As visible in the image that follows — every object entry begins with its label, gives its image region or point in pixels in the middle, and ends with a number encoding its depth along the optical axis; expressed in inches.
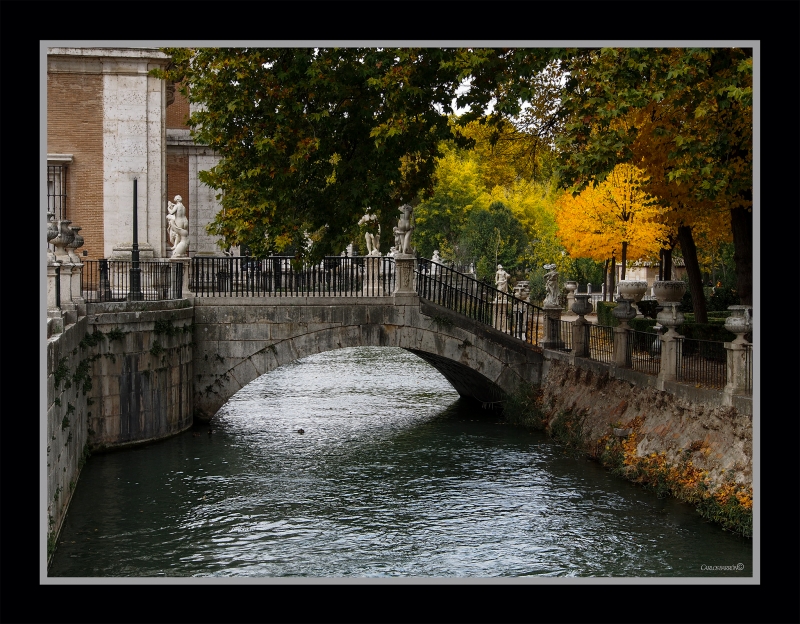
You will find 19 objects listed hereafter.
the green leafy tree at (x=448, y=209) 1907.0
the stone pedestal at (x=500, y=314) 872.8
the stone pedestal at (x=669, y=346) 615.2
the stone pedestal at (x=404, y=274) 815.7
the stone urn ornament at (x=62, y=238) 622.5
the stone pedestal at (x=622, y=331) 701.3
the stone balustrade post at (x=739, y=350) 529.7
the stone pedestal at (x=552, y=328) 844.0
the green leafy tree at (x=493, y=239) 1664.6
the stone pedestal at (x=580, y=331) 786.8
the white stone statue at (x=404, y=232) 825.5
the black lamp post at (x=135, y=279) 761.6
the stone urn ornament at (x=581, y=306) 793.6
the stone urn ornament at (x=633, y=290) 1170.0
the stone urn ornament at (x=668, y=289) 1057.5
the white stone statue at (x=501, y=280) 1208.2
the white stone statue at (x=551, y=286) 867.2
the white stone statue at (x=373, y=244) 995.8
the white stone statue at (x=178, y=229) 823.1
